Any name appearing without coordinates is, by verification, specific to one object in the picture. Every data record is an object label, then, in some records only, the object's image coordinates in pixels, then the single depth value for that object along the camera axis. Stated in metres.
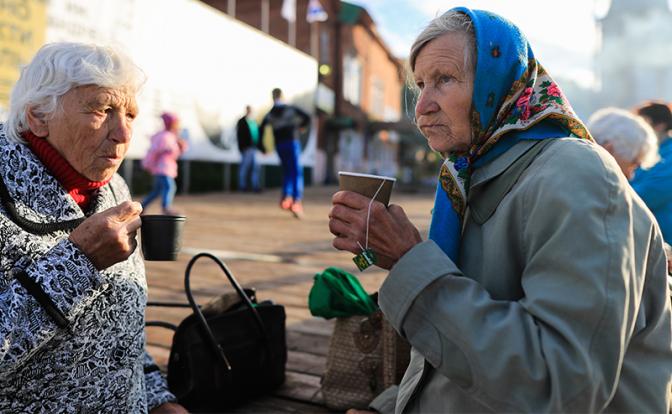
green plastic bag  2.24
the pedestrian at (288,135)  8.14
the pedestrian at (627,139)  2.93
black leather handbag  2.04
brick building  20.33
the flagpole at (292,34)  18.26
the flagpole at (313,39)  21.14
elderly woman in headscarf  0.87
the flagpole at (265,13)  17.62
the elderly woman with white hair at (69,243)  1.21
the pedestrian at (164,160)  7.45
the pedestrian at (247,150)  14.08
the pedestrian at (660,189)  2.91
